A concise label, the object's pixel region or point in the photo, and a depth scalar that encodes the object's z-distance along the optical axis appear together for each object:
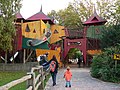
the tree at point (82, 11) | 52.40
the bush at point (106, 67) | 16.27
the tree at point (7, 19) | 22.97
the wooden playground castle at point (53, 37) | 29.56
